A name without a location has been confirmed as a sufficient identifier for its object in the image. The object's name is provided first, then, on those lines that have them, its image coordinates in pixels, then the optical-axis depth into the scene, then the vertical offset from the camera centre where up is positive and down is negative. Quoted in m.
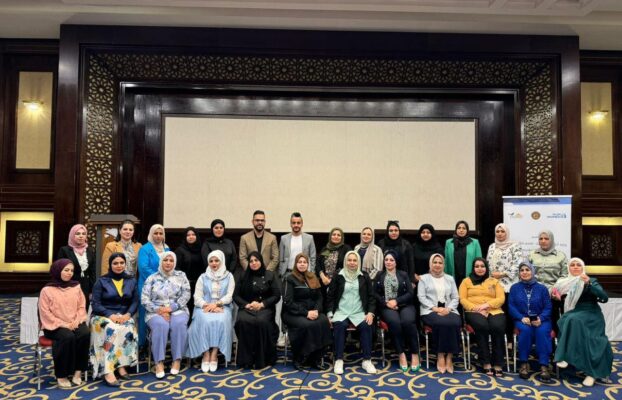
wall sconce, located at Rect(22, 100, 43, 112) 6.51 +1.79
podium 4.56 -0.09
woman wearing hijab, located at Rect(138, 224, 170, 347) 4.15 -0.44
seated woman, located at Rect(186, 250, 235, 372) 3.89 -0.96
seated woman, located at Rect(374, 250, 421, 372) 3.96 -0.90
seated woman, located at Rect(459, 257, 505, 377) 3.82 -0.90
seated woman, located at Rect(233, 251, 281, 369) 3.94 -0.97
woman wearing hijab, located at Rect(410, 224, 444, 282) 4.74 -0.35
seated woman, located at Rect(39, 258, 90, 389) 3.46 -0.92
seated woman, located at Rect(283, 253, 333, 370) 3.94 -0.98
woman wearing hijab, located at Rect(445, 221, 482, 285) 4.63 -0.39
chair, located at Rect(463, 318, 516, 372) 3.85 -1.17
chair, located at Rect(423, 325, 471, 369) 3.91 -1.19
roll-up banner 5.27 +0.02
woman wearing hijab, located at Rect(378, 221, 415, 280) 4.62 -0.33
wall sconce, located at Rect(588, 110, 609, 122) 6.76 +1.74
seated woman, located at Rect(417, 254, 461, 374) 3.86 -0.91
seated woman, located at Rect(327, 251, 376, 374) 4.02 -0.85
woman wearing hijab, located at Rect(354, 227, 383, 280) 4.65 -0.41
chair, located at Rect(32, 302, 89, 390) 3.43 -1.11
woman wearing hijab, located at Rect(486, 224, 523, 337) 4.39 -0.43
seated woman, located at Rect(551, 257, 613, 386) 3.62 -1.02
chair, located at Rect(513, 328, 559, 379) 3.84 -1.11
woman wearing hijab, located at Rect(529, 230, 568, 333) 4.33 -0.46
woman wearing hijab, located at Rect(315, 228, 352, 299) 4.61 -0.43
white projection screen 6.28 +0.73
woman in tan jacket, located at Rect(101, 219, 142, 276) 4.33 -0.33
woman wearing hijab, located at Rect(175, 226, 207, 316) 4.61 -0.47
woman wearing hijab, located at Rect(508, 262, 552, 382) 3.76 -0.92
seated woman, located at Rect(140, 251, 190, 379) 3.77 -0.88
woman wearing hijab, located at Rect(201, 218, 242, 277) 4.65 -0.33
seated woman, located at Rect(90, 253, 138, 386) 3.60 -0.96
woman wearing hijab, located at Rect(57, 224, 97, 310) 4.13 -0.40
